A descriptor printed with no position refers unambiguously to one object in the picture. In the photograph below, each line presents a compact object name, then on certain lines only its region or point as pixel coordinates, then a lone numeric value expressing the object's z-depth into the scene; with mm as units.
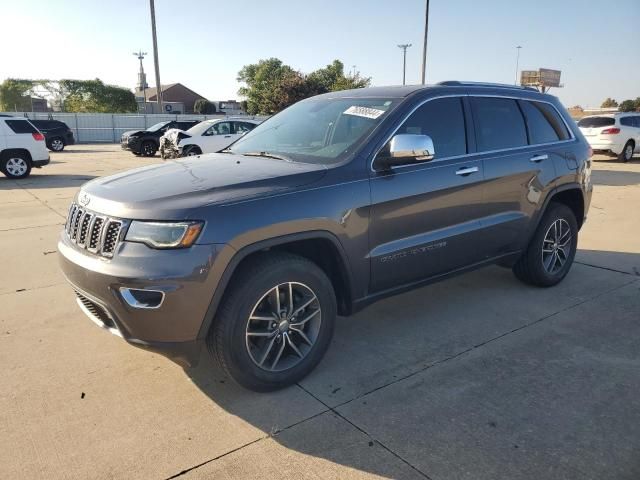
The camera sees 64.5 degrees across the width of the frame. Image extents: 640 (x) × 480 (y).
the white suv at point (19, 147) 13375
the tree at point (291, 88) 40250
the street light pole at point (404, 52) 67188
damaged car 16609
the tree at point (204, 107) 69938
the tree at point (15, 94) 67438
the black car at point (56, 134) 25891
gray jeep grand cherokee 2646
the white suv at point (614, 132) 17844
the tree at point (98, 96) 65750
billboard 58044
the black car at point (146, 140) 21297
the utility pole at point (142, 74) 72625
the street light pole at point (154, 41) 34406
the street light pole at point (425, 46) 28922
